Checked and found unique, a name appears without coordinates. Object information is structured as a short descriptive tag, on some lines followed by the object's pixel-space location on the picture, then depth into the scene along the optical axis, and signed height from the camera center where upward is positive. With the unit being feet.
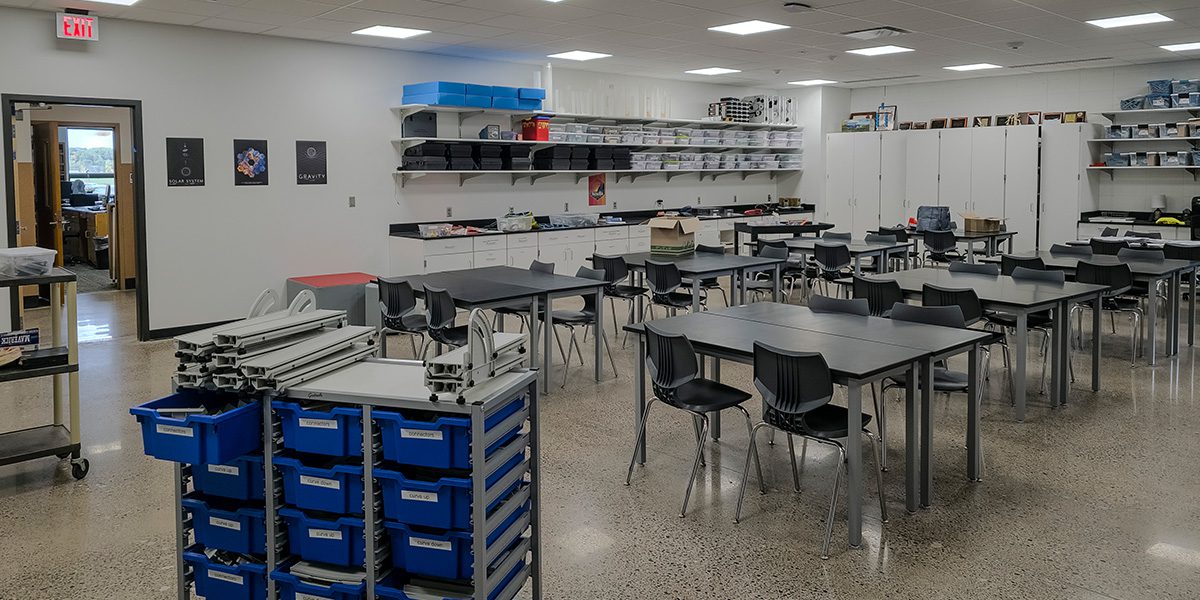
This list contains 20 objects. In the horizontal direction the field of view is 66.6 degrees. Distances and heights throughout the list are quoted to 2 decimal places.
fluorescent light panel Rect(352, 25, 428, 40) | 27.71 +6.29
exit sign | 24.22 +5.65
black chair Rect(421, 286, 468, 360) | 19.94 -1.79
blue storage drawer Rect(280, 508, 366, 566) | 9.50 -3.16
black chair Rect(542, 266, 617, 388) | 22.28 -1.99
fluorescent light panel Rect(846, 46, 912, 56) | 32.73 +6.61
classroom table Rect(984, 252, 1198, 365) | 22.85 -1.19
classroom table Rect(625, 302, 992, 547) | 12.41 -1.75
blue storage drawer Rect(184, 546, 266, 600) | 9.92 -3.74
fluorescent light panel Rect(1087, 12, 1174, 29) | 26.71 +6.26
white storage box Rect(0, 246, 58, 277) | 14.64 -0.38
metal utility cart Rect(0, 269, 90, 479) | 14.64 -2.67
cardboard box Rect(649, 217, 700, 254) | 27.81 -0.02
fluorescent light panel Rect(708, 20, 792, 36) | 27.43 +6.30
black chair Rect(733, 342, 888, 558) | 12.41 -2.28
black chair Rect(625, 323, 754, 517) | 13.99 -2.29
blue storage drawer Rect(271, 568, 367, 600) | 9.47 -3.67
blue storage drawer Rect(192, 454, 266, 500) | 9.77 -2.61
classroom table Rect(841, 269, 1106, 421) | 18.06 -1.41
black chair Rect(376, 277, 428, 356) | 21.48 -1.64
